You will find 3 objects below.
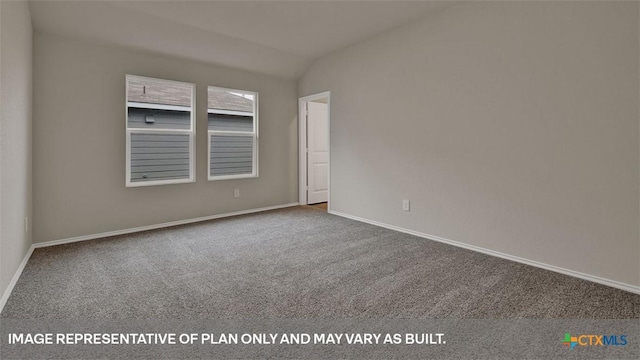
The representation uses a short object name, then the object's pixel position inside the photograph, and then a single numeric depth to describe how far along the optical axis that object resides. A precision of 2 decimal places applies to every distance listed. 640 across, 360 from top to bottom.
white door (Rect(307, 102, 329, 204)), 5.81
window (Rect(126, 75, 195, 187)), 3.96
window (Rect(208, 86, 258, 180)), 4.69
